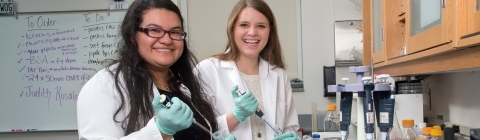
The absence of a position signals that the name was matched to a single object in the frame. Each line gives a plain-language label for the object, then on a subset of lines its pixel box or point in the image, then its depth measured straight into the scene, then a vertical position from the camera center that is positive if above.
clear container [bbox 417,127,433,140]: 1.11 -0.22
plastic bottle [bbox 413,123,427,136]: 1.31 -0.24
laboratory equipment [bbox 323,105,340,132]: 2.23 -0.35
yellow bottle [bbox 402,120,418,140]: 1.16 -0.22
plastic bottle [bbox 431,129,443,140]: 1.02 -0.20
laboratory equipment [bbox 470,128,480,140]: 0.90 -0.18
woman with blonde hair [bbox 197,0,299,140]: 1.42 -0.02
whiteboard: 2.56 +0.10
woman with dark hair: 0.91 -0.06
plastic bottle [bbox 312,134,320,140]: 1.59 -0.31
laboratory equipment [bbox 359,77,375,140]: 0.91 -0.12
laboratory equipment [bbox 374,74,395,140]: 0.90 -0.10
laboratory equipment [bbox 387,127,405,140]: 1.10 -0.21
